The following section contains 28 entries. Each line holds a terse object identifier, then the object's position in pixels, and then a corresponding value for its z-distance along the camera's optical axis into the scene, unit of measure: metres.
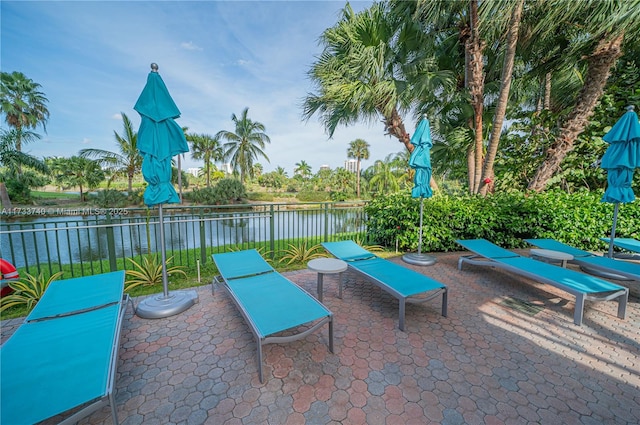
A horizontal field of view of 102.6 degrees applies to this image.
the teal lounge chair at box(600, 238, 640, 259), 4.67
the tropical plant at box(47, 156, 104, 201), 23.53
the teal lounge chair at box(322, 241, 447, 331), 3.07
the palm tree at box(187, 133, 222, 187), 27.56
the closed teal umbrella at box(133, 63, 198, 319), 2.80
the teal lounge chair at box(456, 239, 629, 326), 3.05
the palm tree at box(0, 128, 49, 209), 16.67
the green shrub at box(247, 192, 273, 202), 28.28
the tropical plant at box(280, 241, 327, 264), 5.44
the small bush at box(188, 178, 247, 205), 23.94
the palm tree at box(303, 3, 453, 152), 6.48
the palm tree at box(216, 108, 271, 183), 25.22
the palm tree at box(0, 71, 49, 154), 18.00
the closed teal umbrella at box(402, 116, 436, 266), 4.89
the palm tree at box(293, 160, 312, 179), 54.68
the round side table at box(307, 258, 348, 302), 3.49
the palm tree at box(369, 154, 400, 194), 25.78
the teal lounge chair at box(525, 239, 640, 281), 3.65
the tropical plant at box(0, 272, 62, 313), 3.24
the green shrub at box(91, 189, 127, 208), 21.48
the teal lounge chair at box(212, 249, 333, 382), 2.27
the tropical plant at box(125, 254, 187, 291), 4.04
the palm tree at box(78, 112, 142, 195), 17.78
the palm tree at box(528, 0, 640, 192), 5.18
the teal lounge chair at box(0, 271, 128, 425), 1.45
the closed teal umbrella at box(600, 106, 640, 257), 4.15
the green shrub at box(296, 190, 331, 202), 31.70
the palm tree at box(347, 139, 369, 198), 34.91
